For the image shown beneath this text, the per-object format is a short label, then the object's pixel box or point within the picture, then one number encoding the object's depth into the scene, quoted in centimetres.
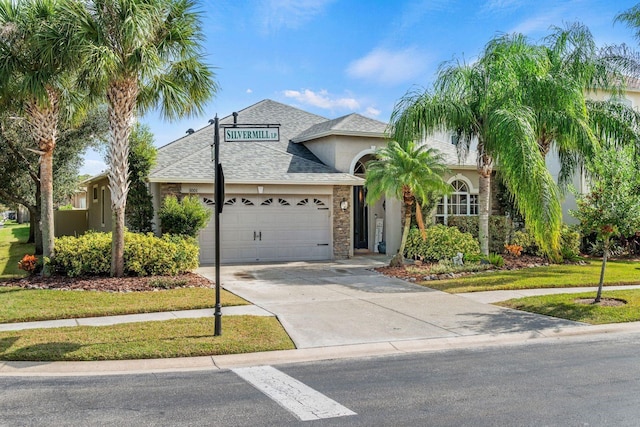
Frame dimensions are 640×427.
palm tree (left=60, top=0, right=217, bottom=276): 1168
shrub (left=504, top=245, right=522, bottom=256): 1836
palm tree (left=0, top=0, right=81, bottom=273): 1218
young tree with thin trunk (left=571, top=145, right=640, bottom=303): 1050
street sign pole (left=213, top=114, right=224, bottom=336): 797
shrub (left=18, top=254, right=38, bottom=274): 1374
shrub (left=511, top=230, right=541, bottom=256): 1897
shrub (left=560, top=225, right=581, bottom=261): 1823
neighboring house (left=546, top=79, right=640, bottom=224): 2324
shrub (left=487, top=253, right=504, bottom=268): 1620
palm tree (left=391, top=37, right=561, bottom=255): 1403
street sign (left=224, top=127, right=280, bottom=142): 856
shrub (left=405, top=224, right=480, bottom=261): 1711
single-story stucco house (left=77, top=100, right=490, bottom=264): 1766
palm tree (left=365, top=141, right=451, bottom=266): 1498
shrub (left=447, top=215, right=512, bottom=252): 1939
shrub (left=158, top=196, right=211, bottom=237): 1541
